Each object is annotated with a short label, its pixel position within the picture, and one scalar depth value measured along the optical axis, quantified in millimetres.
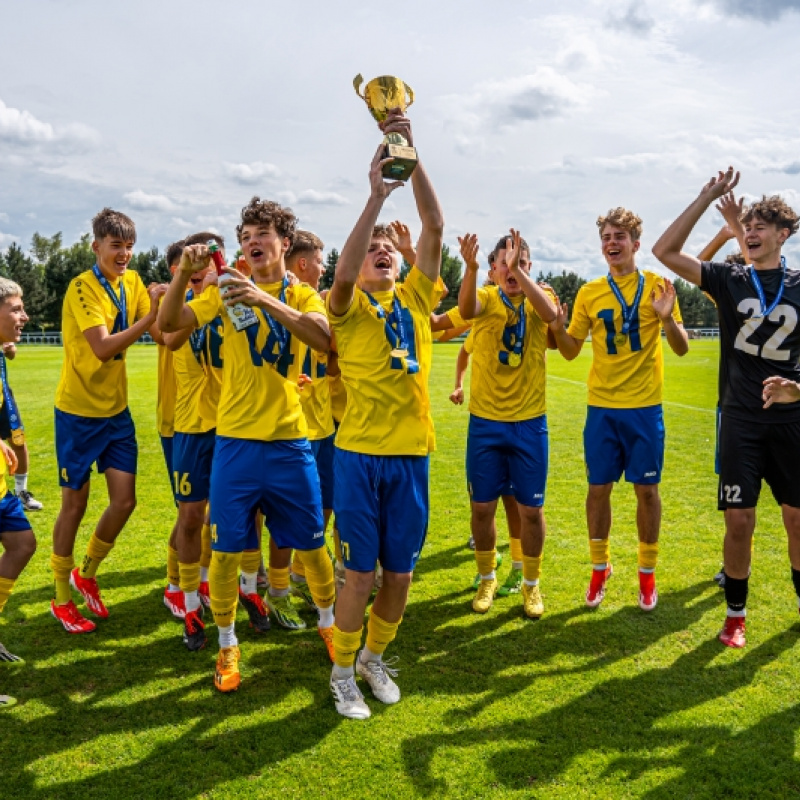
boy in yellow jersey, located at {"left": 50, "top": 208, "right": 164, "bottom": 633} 5102
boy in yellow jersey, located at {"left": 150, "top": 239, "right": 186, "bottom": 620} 5266
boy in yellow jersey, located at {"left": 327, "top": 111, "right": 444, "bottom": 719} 3934
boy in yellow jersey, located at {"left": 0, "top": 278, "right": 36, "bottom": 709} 4320
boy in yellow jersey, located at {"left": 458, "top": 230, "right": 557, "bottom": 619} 5371
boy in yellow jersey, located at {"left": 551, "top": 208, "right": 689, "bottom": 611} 5473
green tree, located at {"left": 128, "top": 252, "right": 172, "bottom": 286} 73438
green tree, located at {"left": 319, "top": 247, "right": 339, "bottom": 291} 67500
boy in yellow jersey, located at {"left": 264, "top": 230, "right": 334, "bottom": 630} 5727
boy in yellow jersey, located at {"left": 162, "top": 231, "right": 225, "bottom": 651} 4914
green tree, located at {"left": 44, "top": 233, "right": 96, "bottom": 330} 73000
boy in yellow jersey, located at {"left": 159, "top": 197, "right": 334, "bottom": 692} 4199
